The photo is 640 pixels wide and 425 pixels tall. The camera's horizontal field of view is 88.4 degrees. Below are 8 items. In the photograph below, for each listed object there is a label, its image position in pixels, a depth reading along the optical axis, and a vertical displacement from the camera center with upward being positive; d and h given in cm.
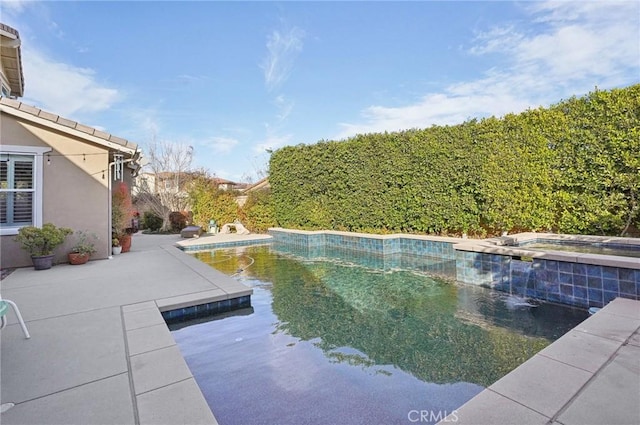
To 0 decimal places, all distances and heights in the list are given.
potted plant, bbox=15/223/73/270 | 812 -40
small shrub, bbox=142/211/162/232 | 2394 +13
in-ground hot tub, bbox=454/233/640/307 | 549 -100
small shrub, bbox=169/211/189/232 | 2316 +16
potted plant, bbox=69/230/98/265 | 912 -69
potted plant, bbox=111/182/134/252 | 1136 +26
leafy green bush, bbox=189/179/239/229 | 2031 +90
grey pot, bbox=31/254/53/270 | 836 -93
